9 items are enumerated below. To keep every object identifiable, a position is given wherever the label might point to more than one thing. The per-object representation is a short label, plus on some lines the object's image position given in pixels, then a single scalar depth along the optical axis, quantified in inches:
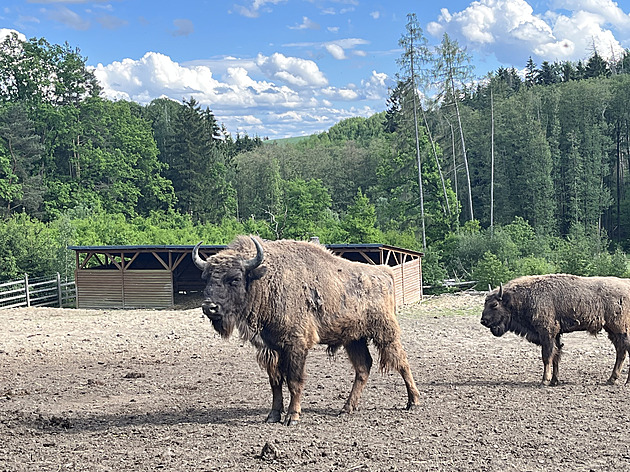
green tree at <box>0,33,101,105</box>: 2289.6
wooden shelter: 1120.2
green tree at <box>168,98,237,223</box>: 2652.6
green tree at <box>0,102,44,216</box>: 2091.5
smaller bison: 478.6
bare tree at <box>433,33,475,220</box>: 1752.0
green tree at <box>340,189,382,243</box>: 1496.1
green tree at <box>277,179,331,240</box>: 1776.6
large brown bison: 346.0
